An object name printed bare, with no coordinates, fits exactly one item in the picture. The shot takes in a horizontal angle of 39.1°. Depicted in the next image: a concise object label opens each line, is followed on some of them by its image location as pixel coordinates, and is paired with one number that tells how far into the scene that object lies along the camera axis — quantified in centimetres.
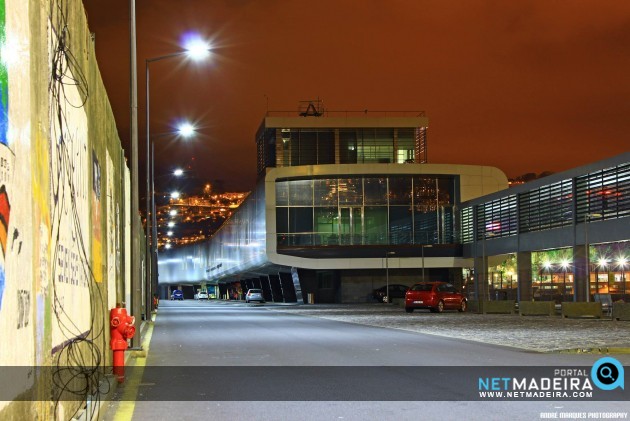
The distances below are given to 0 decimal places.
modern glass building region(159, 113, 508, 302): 7100
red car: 4494
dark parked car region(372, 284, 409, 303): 6962
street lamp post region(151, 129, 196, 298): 3102
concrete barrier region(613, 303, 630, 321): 3493
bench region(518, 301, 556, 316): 4031
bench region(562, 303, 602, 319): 3731
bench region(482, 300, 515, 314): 4377
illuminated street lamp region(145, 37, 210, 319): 2202
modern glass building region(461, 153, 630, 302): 4412
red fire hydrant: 1266
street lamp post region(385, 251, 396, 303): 6845
